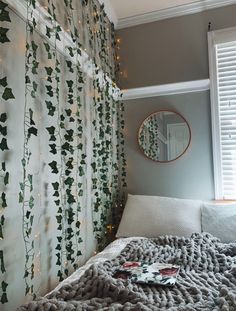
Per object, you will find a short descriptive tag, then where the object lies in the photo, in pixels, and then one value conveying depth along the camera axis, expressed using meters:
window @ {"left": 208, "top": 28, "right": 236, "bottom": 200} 2.43
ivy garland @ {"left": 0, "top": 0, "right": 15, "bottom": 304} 1.19
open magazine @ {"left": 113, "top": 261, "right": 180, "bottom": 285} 1.37
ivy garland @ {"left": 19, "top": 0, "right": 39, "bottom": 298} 1.39
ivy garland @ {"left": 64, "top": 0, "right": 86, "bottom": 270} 1.82
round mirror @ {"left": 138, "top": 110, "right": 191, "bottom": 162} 2.58
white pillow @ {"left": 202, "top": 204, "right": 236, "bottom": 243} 2.04
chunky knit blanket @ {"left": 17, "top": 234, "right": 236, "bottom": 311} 1.11
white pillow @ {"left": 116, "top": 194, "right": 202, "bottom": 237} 2.18
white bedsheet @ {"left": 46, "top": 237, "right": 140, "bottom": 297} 1.51
